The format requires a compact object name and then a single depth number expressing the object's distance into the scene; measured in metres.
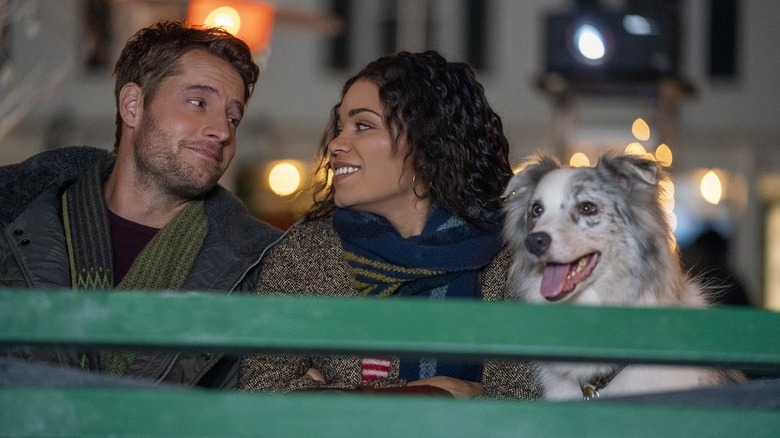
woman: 2.73
